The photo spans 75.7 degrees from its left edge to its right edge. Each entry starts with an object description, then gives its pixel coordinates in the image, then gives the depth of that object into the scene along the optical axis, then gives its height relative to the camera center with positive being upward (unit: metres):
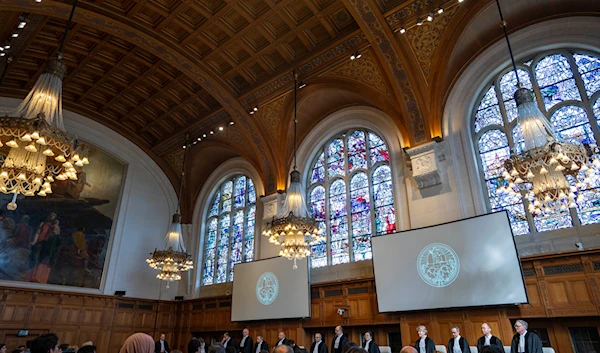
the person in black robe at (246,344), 10.64 -0.09
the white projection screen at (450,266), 7.74 +1.48
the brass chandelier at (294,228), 7.97 +2.16
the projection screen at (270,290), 10.87 +1.39
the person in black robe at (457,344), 7.26 -0.08
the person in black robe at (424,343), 7.54 -0.06
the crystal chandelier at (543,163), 5.33 +2.29
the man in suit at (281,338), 10.22 +0.06
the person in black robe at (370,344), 8.29 -0.08
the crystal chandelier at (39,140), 5.40 +2.69
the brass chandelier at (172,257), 10.71 +2.16
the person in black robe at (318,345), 9.36 -0.11
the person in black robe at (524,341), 6.33 -0.03
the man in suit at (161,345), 11.59 -0.11
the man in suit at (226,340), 10.68 +0.02
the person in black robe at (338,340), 9.03 +0.00
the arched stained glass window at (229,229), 13.87 +3.88
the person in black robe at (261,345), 10.33 -0.11
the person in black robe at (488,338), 6.90 +0.02
